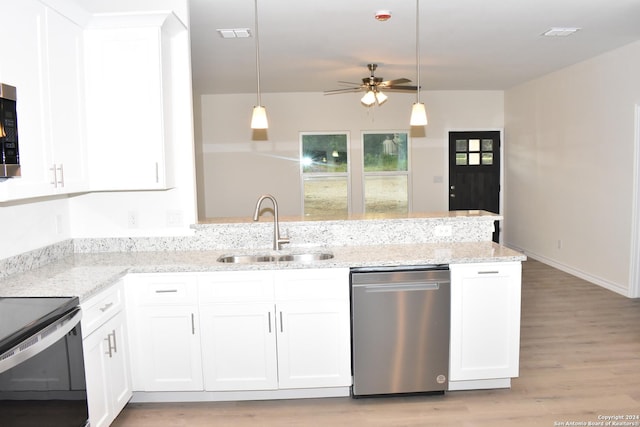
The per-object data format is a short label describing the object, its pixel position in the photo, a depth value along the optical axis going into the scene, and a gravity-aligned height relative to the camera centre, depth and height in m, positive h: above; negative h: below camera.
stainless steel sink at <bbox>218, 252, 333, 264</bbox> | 3.24 -0.52
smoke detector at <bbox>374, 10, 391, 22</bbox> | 3.73 +1.22
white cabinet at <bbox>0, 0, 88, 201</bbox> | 2.28 +0.45
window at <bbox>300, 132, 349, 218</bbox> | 7.74 +0.10
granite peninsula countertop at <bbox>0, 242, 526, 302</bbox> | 2.49 -0.49
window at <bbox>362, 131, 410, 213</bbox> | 7.79 +0.09
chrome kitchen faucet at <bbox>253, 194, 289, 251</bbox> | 3.23 -0.36
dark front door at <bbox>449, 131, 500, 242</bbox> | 7.92 +0.11
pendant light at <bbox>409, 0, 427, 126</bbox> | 3.28 +0.41
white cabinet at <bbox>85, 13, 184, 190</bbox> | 3.02 +0.50
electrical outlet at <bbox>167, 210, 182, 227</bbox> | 3.44 -0.25
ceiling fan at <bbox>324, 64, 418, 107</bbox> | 5.30 +0.97
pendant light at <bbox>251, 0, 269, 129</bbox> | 3.20 +0.40
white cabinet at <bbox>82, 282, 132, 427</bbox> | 2.38 -0.89
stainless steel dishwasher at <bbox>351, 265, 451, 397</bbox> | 2.86 -0.88
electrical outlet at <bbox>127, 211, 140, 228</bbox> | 3.44 -0.26
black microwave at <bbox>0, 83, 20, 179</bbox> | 2.09 +0.21
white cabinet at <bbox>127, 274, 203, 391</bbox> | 2.88 -0.87
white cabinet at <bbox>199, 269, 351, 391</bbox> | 2.88 -0.87
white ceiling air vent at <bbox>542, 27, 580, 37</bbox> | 4.26 +1.24
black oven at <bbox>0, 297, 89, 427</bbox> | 1.76 -0.70
